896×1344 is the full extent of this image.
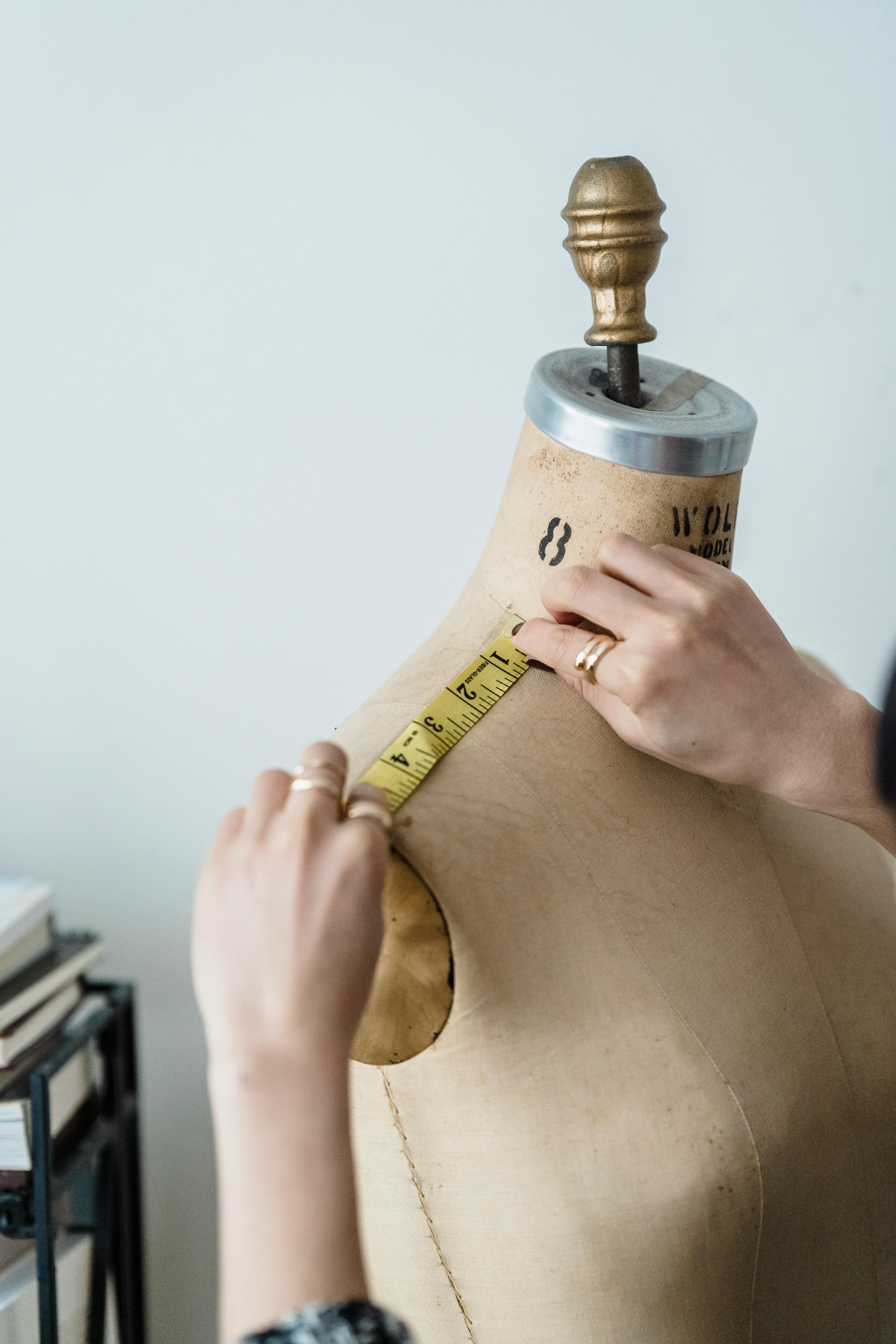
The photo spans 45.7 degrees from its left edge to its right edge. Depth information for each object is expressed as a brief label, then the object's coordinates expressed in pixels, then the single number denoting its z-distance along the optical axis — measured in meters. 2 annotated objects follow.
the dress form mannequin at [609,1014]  0.83
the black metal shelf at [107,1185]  1.69
